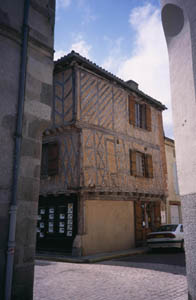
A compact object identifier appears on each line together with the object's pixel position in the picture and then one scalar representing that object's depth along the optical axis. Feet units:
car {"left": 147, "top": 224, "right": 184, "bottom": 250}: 34.71
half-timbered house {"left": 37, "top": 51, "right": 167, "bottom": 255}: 36.55
